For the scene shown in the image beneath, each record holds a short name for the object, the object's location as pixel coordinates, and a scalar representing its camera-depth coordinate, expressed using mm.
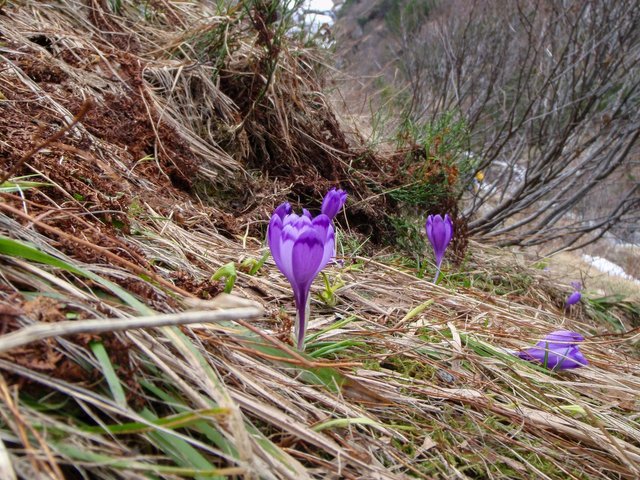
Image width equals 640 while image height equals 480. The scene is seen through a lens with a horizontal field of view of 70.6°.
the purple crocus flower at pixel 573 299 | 654
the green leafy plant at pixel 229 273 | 268
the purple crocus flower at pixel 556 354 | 336
